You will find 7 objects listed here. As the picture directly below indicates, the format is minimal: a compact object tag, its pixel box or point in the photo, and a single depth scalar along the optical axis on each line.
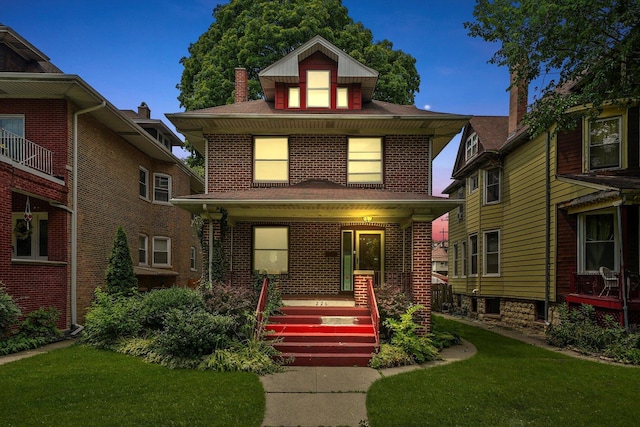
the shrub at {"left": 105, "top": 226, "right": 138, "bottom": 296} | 12.70
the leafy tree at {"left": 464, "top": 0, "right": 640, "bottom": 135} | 8.38
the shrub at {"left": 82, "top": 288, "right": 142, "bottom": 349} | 10.02
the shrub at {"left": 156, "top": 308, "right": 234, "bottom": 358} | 8.51
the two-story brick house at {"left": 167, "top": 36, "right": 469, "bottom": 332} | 13.20
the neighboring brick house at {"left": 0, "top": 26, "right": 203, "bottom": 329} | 11.40
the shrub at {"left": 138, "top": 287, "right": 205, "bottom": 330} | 10.07
